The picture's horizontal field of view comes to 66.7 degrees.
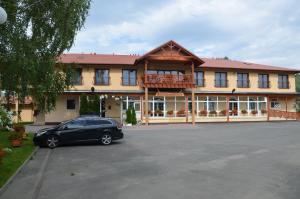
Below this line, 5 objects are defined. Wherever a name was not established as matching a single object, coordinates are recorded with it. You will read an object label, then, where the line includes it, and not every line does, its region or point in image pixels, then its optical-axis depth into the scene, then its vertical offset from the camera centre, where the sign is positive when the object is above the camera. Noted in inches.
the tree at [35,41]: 318.1 +102.5
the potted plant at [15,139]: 429.2 -57.5
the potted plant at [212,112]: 964.8 -17.6
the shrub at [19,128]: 498.8 -43.2
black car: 451.5 -48.0
